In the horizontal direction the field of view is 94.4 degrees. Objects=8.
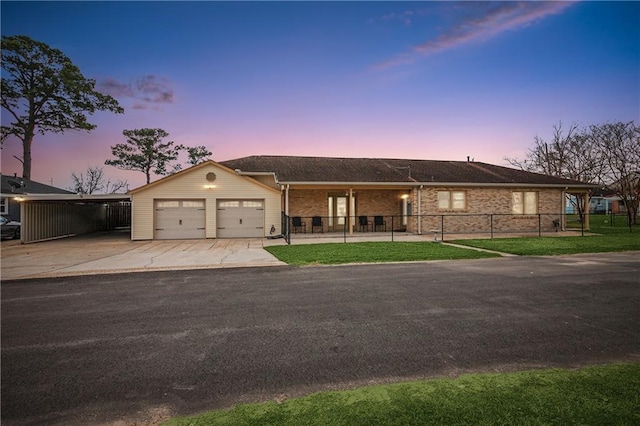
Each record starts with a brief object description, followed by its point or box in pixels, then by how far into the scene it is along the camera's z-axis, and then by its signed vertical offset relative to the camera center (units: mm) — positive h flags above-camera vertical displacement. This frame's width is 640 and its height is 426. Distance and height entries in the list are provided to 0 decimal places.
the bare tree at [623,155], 25250 +5064
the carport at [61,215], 15516 +168
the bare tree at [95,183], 41844 +5065
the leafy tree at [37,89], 22750 +10466
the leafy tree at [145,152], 33562 +7676
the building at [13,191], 20688 +1885
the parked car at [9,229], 17109 -616
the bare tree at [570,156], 27484 +5666
